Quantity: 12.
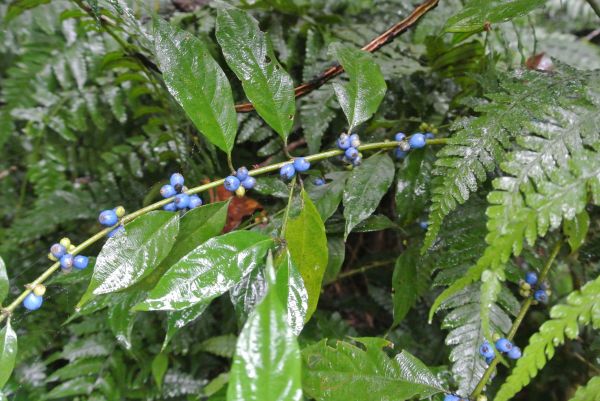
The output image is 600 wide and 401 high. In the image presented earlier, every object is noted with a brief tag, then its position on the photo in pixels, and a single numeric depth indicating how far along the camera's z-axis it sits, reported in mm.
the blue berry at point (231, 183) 393
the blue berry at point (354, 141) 417
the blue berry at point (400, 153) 435
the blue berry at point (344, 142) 415
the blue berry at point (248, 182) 401
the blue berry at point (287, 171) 407
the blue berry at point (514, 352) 409
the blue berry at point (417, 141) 426
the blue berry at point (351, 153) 416
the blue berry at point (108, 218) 377
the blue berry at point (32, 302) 369
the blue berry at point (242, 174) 397
